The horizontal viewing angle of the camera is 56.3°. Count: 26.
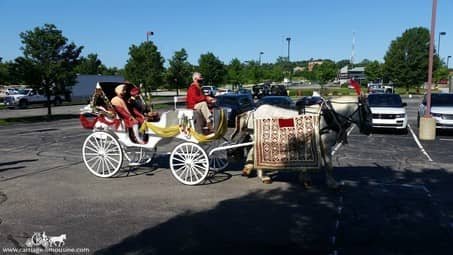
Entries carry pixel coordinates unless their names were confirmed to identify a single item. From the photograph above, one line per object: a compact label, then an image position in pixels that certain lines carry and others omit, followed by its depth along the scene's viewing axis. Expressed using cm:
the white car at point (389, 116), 1850
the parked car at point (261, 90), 4686
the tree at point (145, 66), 4097
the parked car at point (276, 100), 2281
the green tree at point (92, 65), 7844
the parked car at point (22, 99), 4125
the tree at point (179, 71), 5109
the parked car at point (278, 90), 4447
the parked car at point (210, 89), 4642
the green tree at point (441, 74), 8096
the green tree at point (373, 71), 8394
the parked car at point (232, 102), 2098
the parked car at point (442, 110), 1786
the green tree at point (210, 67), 5725
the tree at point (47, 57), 2762
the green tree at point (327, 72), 7819
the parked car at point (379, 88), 5113
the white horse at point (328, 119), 848
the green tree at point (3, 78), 2959
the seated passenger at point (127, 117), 930
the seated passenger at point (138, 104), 991
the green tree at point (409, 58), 6569
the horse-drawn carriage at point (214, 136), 824
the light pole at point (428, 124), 1645
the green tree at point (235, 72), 6825
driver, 896
